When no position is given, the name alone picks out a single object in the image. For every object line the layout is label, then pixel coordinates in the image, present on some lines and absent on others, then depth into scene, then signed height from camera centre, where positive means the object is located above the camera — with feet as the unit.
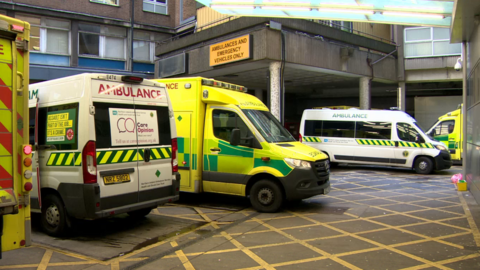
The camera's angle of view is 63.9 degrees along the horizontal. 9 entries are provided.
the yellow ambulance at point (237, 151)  24.64 -0.99
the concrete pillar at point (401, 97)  62.95 +6.51
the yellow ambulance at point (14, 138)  12.79 -0.08
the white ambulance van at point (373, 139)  44.86 -0.33
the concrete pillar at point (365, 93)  56.95 +6.47
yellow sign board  43.14 +10.13
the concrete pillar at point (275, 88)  43.09 +5.48
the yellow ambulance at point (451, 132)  52.47 +0.65
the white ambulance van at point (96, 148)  18.02 -0.59
